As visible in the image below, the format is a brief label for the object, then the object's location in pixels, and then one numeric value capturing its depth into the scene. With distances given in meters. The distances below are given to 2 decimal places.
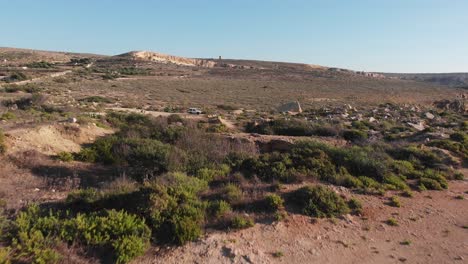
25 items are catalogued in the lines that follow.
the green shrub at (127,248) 5.39
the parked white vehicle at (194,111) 26.20
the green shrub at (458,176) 11.62
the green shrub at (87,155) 11.58
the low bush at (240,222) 6.72
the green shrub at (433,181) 10.29
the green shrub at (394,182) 9.76
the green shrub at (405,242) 6.79
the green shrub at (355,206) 8.02
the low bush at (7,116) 15.06
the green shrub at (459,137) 16.67
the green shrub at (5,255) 4.60
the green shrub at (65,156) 11.12
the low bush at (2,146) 10.25
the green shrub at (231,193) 7.75
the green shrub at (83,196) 7.23
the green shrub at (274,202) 7.57
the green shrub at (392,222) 7.60
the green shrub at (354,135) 16.98
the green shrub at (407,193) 9.40
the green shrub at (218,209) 7.05
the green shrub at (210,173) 9.24
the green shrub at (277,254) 6.02
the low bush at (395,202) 8.62
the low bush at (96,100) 30.30
